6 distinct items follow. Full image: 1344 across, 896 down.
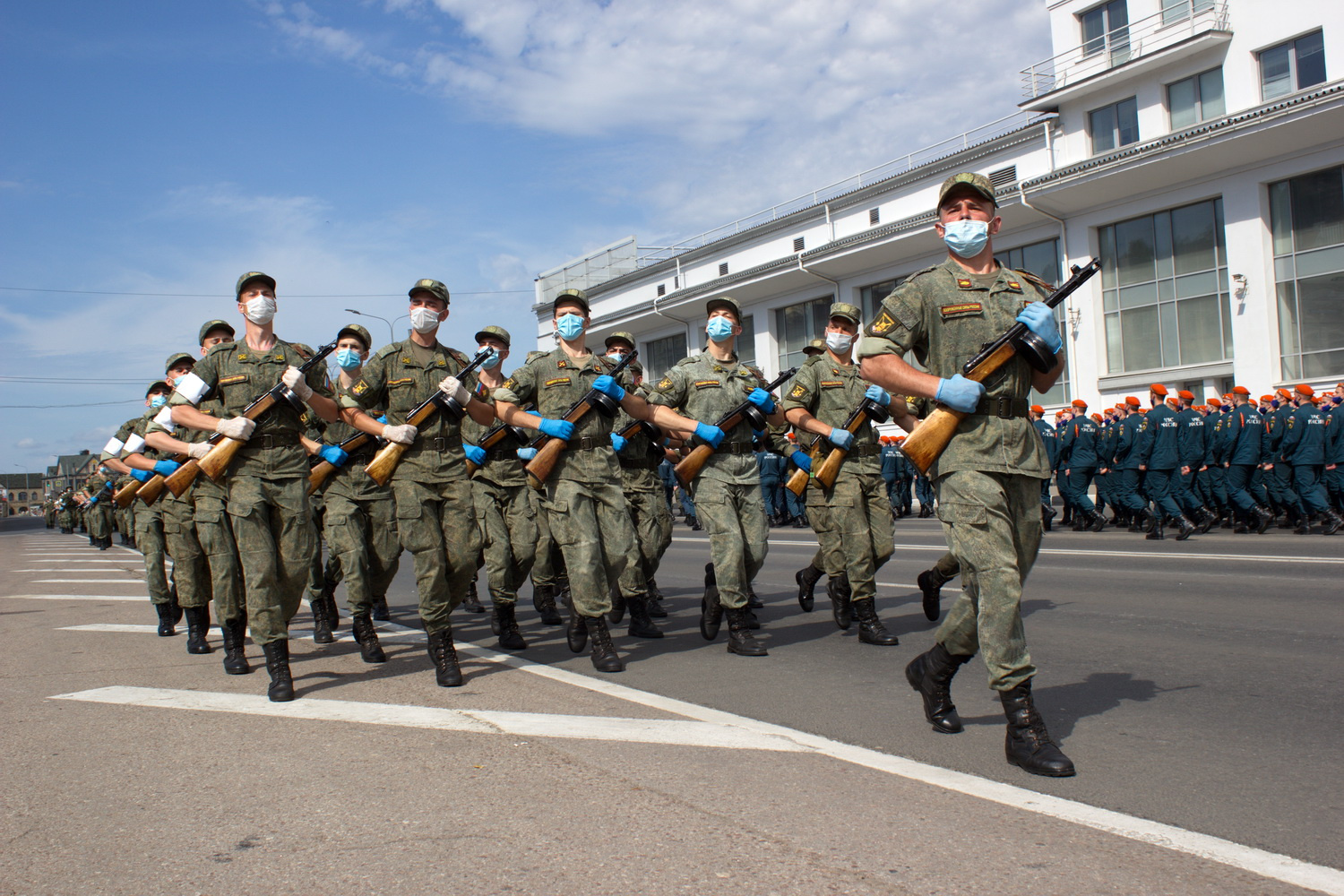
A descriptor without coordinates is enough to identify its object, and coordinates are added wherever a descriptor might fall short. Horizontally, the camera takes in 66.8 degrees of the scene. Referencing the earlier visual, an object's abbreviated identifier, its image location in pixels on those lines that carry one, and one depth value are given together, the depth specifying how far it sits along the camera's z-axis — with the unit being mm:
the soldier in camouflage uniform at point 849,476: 6742
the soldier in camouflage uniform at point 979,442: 3779
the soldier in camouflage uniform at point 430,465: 5926
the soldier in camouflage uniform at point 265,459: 5695
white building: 21266
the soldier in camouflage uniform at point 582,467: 6125
